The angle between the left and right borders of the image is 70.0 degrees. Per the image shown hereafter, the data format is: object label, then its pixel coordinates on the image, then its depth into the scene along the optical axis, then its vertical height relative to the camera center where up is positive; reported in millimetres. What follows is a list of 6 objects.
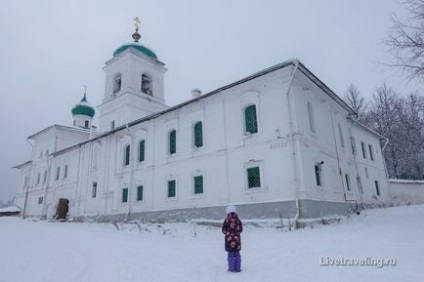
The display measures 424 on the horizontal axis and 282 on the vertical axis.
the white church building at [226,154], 14125 +3837
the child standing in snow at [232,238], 6008 -364
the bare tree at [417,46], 11539 +6247
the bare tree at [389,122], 30912 +9320
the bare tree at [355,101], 34219 +12833
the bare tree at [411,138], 26062 +6667
